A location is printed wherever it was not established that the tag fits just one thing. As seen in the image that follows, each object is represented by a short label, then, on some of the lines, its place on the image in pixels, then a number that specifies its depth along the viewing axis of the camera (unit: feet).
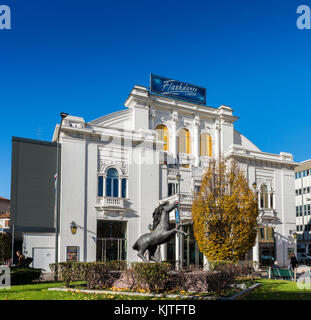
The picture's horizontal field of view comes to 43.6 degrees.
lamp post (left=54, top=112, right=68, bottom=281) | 76.07
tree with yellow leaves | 98.07
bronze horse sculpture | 59.57
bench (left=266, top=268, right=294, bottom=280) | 80.59
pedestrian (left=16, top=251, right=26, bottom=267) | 78.64
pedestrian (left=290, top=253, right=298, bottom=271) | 88.48
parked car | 182.80
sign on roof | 136.15
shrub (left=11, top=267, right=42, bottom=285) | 71.00
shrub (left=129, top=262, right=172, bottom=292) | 51.65
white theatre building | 111.55
